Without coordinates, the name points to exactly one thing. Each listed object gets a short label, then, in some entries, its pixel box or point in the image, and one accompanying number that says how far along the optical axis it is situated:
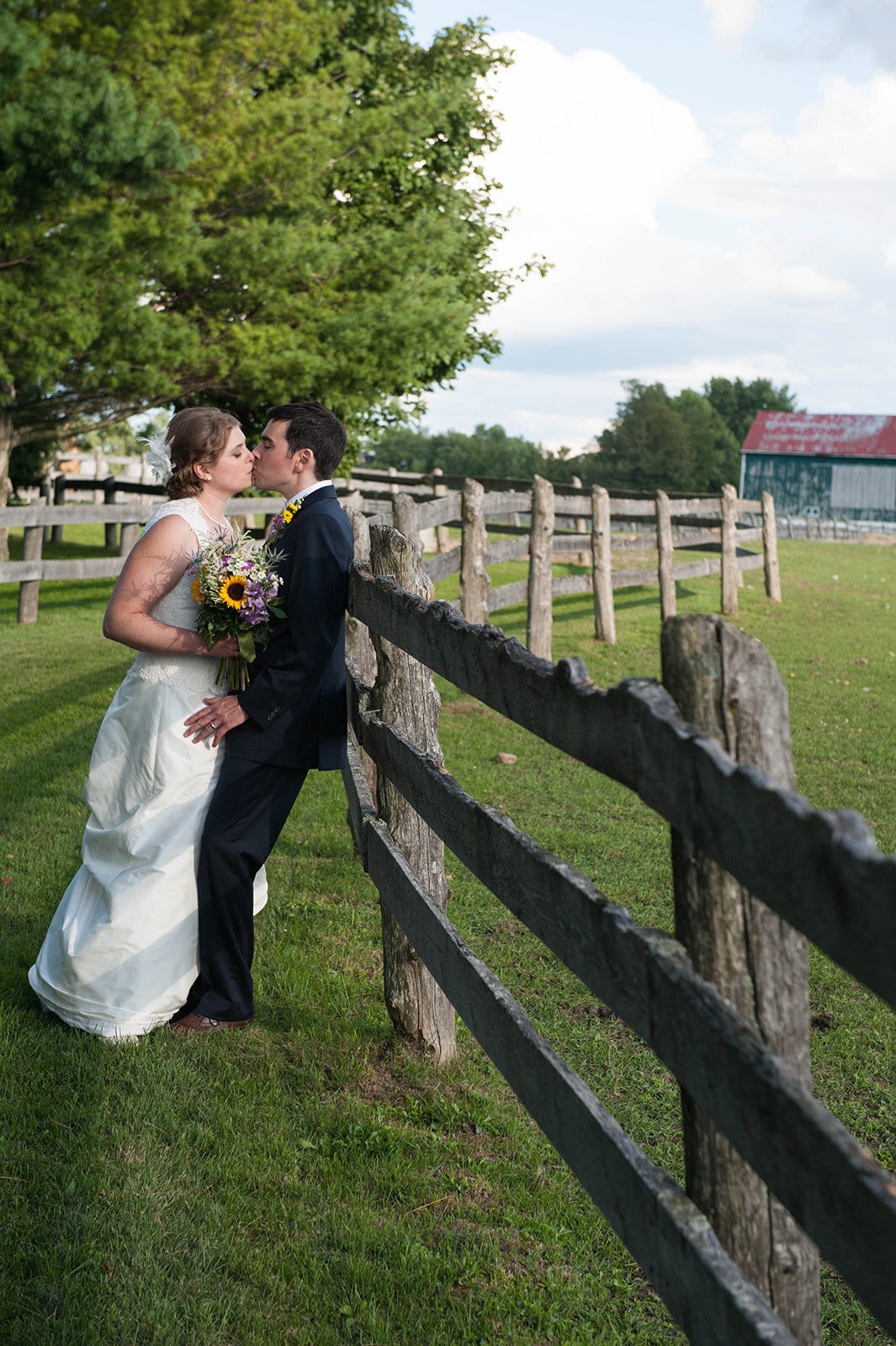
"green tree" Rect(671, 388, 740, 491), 72.88
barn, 51.00
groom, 3.79
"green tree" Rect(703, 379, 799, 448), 91.31
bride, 3.83
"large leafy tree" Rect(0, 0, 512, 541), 13.11
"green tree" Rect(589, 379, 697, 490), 70.50
